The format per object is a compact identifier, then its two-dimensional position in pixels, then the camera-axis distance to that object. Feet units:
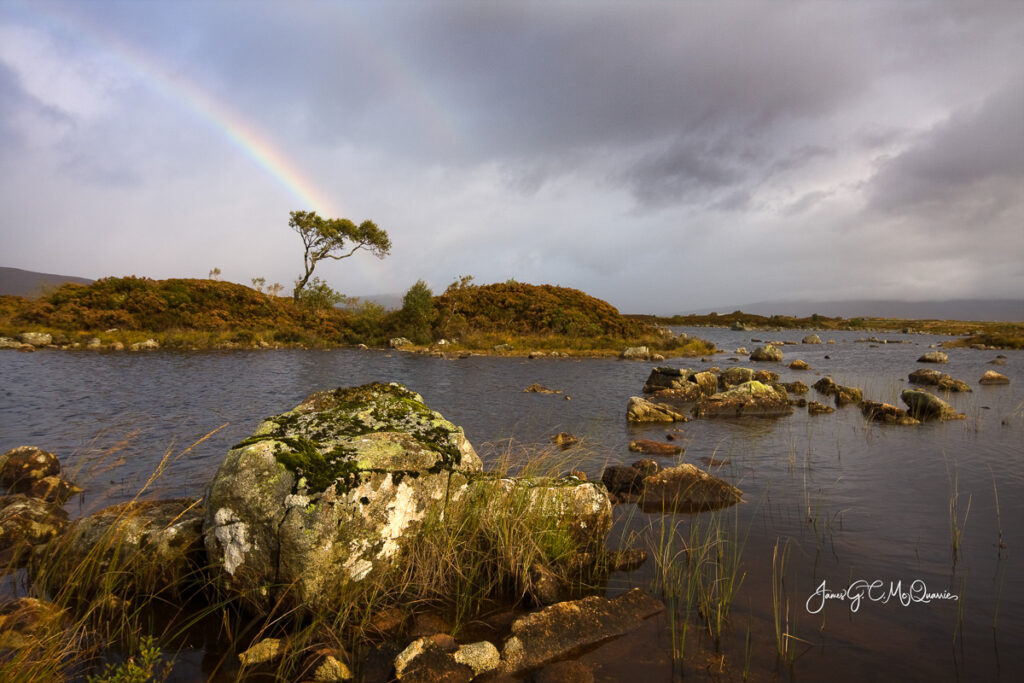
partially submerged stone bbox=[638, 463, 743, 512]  26.30
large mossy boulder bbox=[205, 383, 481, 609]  15.26
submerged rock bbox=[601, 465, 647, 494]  28.44
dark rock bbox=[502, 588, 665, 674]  14.08
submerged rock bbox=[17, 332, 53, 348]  103.76
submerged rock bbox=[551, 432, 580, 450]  38.84
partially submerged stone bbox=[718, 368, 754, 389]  73.31
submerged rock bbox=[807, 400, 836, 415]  54.16
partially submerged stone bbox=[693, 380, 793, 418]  54.34
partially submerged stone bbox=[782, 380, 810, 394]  69.38
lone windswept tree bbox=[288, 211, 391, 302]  184.96
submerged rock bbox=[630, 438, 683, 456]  37.60
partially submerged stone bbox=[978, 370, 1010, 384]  78.38
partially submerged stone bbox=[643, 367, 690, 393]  67.87
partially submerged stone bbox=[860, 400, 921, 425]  47.70
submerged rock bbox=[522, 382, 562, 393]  66.47
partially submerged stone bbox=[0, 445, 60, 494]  26.21
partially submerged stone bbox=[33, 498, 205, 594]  16.56
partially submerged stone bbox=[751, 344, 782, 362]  114.21
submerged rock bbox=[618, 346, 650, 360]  116.26
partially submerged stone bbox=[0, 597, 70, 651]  12.39
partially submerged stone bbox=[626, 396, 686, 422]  50.14
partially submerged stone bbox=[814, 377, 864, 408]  60.18
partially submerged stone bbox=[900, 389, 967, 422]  49.75
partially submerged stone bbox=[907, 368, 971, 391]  69.70
